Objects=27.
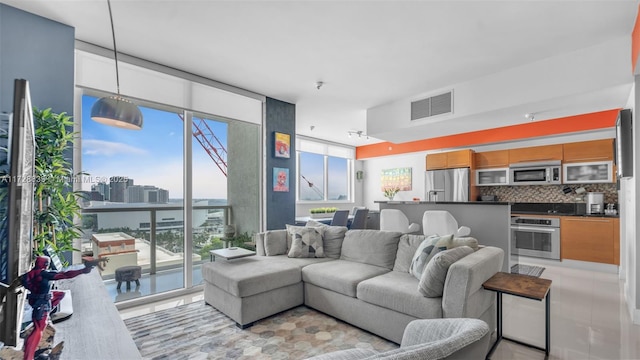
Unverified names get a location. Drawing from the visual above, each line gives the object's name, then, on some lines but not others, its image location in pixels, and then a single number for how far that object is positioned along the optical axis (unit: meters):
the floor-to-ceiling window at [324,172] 7.68
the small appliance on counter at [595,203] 4.97
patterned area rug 2.33
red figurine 0.84
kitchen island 4.00
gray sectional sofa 2.26
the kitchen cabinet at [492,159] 5.99
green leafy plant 2.11
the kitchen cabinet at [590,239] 4.66
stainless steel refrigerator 6.27
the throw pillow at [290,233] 3.77
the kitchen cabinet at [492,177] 5.96
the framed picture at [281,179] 4.75
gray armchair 0.76
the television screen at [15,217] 0.80
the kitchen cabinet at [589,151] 4.86
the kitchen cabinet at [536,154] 5.36
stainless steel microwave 5.36
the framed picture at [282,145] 4.78
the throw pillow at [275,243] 3.73
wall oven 5.20
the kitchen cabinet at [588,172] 4.89
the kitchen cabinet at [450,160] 6.27
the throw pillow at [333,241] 3.70
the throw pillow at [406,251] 3.00
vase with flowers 8.19
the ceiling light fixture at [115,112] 2.10
